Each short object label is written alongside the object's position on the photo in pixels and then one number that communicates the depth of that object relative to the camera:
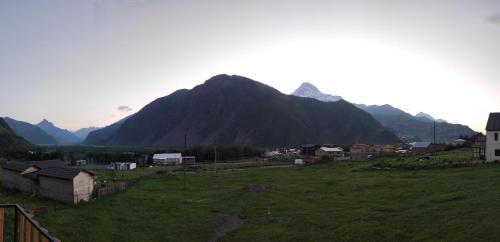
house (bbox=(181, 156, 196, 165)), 121.59
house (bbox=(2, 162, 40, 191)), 55.38
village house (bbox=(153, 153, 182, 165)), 119.50
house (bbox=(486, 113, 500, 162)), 49.25
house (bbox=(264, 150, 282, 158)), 142.70
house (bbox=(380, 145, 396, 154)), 128.69
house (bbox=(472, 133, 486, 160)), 54.09
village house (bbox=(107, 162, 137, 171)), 101.54
